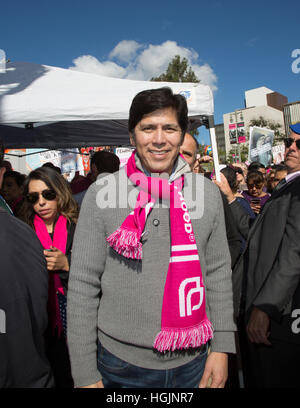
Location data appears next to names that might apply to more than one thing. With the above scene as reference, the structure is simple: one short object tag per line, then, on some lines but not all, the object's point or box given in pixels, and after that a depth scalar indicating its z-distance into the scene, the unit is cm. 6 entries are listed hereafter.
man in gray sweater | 118
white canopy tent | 301
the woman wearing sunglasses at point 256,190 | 402
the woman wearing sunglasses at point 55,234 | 199
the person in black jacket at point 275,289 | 169
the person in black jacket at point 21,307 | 106
